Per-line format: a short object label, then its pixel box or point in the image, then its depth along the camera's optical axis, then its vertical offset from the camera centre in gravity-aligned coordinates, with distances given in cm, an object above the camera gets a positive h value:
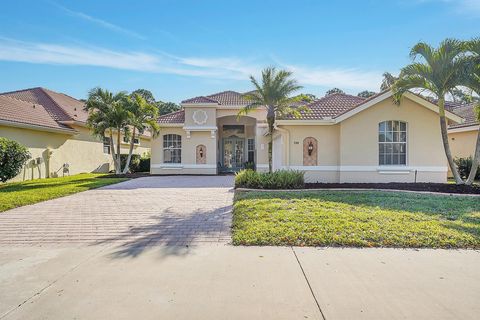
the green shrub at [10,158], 1376 +3
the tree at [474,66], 1097 +356
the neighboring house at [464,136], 1730 +149
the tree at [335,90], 6186 +1500
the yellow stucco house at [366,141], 1363 +88
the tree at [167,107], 5544 +1028
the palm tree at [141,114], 2000 +323
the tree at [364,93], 5603 +1318
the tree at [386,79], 2135 +619
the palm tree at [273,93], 1289 +303
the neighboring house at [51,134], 1702 +165
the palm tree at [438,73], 1127 +351
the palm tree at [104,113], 1925 +312
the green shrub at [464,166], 1568 -38
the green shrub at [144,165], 2506 -55
